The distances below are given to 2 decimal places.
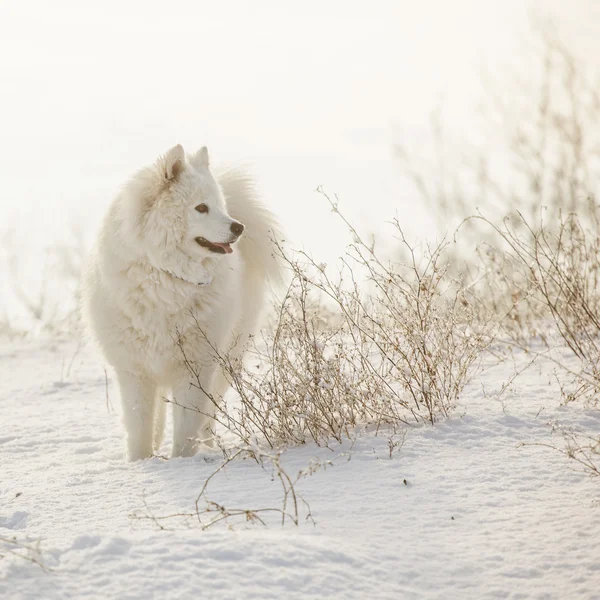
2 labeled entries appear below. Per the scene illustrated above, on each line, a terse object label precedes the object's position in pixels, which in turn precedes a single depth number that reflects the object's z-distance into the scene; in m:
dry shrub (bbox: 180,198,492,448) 7.63
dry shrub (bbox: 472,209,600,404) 8.69
